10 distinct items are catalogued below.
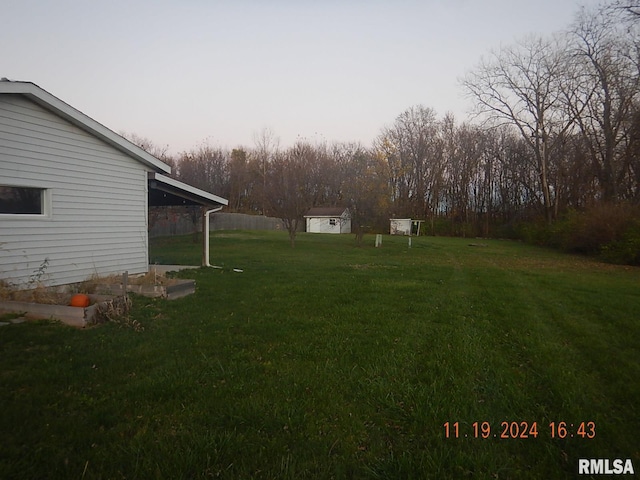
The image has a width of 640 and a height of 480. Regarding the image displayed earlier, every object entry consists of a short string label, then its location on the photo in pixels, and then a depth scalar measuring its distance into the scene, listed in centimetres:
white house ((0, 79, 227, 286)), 698
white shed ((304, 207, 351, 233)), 4744
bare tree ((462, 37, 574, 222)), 3109
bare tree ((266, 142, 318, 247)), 2453
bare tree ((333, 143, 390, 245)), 2741
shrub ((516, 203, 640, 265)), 1781
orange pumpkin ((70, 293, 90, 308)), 624
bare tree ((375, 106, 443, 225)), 4791
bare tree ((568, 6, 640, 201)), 2341
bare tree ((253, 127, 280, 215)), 4921
